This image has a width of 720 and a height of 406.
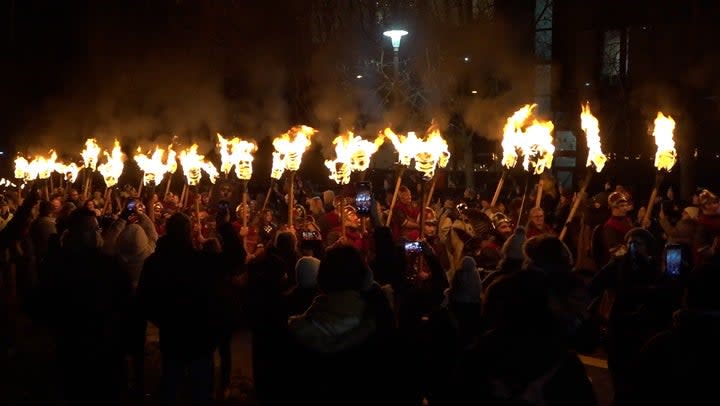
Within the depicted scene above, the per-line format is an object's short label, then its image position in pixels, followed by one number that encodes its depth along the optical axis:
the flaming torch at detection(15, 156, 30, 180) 23.58
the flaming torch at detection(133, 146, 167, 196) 15.61
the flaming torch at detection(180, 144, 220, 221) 14.70
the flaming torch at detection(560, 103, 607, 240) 9.20
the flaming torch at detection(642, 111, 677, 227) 8.74
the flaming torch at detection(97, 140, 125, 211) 17.50
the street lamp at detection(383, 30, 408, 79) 16.82
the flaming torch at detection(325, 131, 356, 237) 12.70
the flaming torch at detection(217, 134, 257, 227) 12.56
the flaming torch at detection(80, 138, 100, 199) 18.61
